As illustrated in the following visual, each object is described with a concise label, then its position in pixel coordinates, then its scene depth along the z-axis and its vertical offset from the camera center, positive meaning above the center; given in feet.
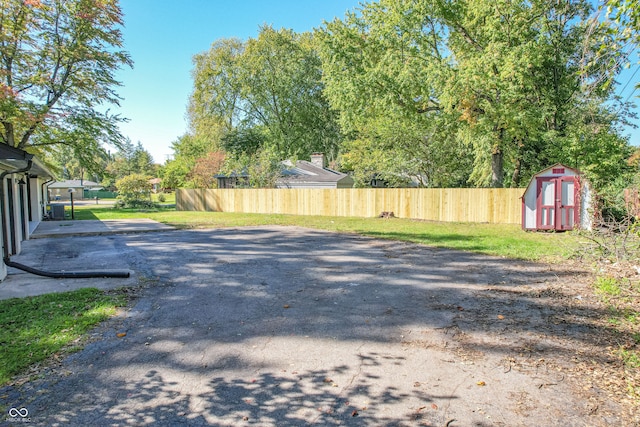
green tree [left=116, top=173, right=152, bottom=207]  96.96 +1.62
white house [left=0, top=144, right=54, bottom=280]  19.22 +0.11
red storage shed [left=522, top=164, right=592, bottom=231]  40.04 -0.69
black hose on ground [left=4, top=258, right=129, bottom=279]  20.88 -4.27
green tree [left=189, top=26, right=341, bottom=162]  125.08 +33.79
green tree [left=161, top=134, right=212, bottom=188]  133.49 +13.80
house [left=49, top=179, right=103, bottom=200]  170.51 +2.83
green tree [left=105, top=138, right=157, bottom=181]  220.64 +18.57
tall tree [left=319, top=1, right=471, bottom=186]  58.44 +17.28
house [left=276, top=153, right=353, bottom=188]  92.02 +4.30
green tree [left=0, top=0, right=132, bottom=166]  50.57 +18.57
